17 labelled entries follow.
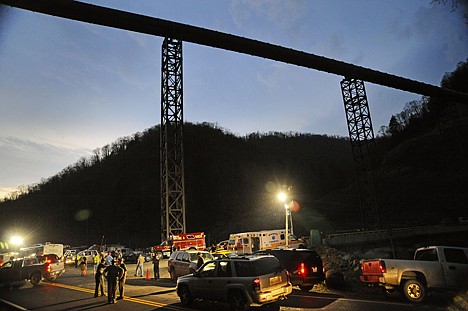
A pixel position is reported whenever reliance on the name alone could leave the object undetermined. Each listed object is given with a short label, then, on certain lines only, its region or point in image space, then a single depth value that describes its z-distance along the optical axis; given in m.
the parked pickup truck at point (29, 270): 18.20
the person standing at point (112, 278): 12.21
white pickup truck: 10.16
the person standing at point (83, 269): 24.27
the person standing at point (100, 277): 13.95
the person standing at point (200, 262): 15.59
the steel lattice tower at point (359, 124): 39.38
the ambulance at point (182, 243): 28.41
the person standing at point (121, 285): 13.06
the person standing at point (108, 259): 20.65
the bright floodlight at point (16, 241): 54.19
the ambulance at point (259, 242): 29.92
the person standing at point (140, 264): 21.81
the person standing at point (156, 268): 19.90
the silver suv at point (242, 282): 8.97
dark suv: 12.61
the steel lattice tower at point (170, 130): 31.17
